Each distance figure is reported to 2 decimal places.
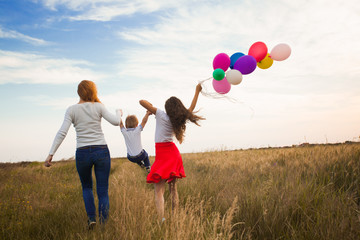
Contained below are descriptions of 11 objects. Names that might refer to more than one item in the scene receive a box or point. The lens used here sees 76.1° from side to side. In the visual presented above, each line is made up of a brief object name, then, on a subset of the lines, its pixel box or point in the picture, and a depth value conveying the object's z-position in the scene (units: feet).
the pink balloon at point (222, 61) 15.23
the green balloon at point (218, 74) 14.58
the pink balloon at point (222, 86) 15.23
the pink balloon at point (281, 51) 15.81
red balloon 16.03
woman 11.07
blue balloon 16.05
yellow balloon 16.90
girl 12.19
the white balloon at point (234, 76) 14.30
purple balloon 14.65
